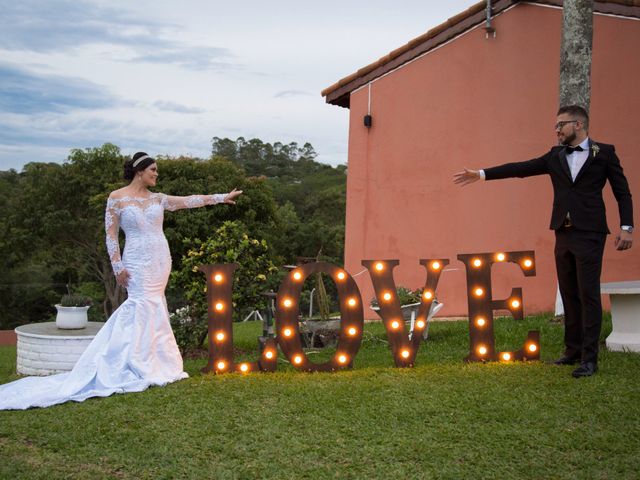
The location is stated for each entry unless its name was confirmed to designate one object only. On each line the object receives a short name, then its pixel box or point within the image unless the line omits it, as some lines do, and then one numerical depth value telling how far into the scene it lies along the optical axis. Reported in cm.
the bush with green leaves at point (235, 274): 948
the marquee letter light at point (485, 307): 694
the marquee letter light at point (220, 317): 672
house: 1179
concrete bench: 709
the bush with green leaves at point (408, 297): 997
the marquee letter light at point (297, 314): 675
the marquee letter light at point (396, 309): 694
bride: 656
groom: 605
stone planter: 950
